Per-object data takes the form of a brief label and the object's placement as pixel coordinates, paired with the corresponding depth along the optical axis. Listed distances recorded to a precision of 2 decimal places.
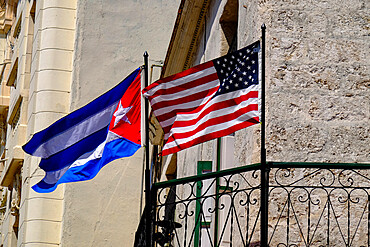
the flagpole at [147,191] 16.54
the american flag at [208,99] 15.75
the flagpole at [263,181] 15.13
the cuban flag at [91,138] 17.98
